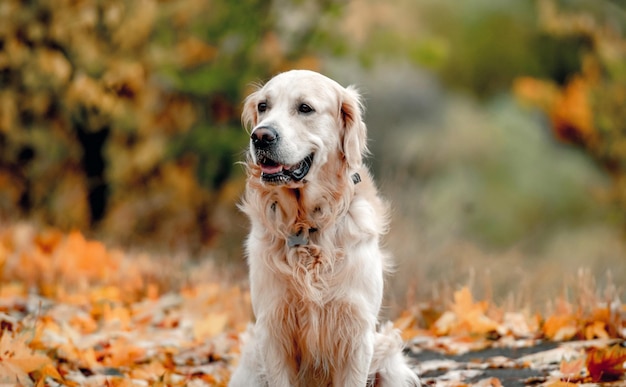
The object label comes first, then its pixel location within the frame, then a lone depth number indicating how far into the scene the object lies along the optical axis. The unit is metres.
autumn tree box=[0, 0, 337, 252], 15.77
